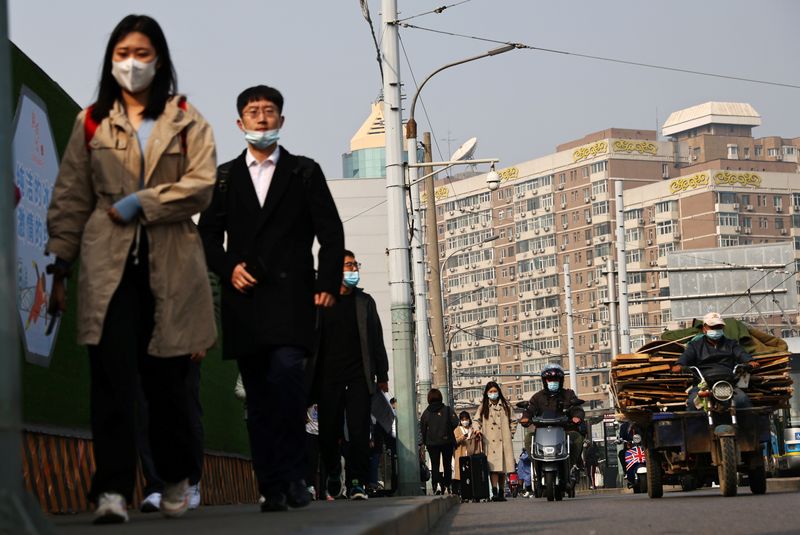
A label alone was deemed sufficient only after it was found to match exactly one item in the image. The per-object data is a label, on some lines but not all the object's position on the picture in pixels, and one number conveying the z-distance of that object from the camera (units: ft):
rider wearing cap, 51.98
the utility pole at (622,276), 148.05
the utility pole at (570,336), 229.19
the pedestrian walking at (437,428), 75.87
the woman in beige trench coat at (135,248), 21.36
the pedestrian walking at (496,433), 81.20
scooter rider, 61.21
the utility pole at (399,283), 58.95
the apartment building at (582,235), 577.84
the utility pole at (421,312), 117.39
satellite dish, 164.66
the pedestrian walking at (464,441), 84.64
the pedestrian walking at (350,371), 38.52
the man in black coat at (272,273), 25.59
